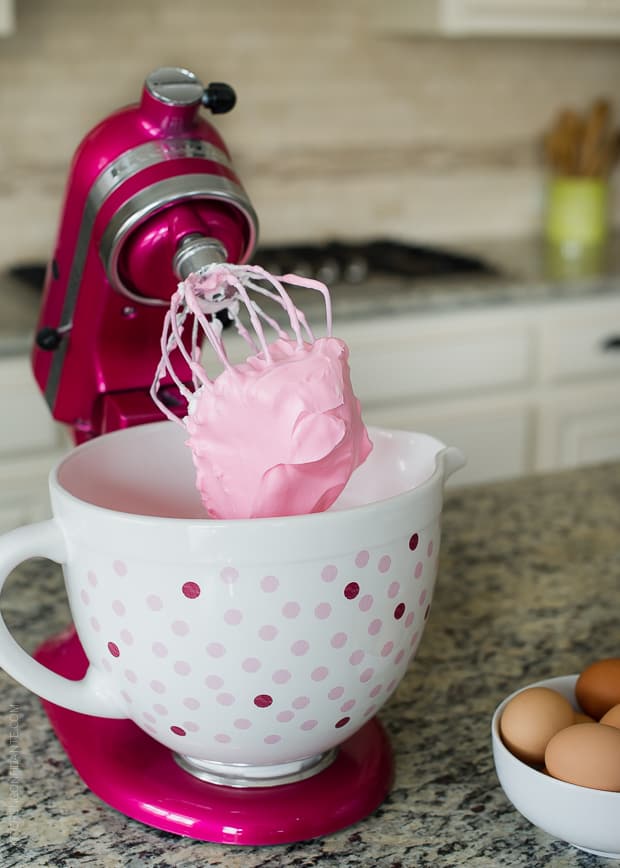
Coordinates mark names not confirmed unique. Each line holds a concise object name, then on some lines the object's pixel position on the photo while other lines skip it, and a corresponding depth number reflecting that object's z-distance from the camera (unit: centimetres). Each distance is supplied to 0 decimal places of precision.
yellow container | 452
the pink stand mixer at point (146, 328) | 122
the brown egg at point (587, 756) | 115
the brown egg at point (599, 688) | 124
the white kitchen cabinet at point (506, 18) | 384
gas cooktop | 379
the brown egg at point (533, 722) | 119
